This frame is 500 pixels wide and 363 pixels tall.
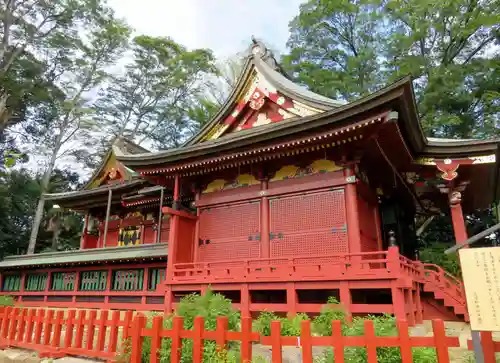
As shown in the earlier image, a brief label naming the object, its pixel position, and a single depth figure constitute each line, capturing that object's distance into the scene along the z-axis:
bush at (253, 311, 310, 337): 7.39
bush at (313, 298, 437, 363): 4.38
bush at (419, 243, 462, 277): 16.45
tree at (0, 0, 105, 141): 27.50
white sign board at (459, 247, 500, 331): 3.10
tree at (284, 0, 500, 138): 23.86
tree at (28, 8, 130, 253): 31.66
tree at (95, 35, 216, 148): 38.47
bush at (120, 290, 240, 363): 4.76
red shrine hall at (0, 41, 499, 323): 9.34
